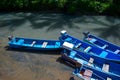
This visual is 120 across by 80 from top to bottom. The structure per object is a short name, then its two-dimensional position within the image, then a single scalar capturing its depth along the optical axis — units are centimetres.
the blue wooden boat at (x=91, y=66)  530
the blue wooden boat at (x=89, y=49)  576
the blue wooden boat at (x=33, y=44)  655
